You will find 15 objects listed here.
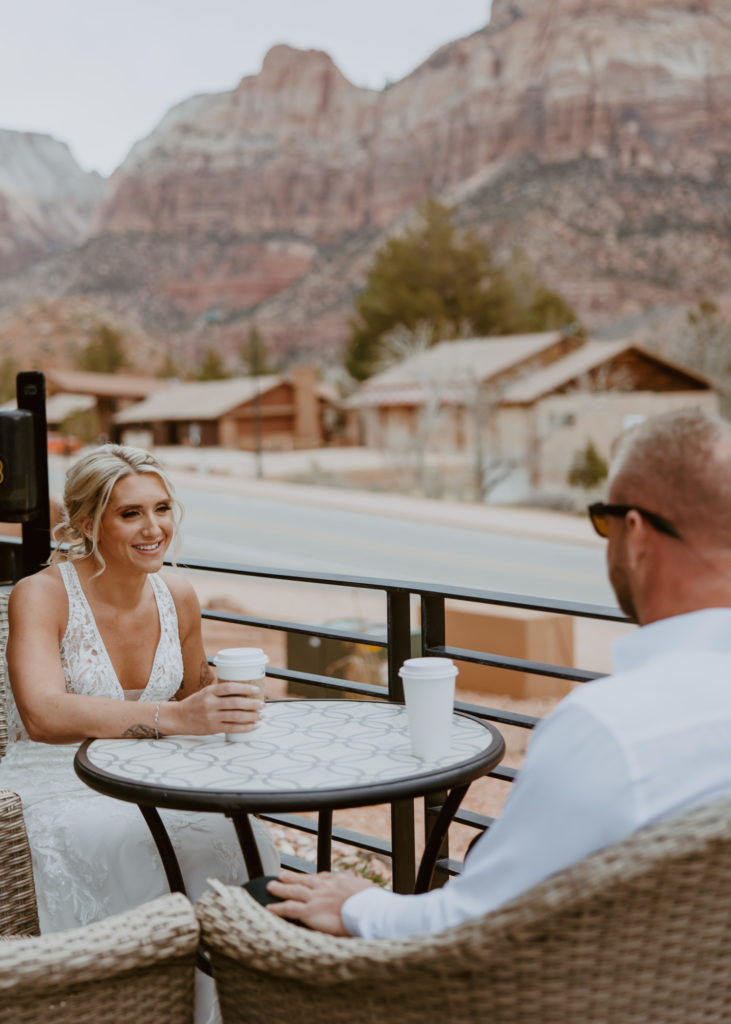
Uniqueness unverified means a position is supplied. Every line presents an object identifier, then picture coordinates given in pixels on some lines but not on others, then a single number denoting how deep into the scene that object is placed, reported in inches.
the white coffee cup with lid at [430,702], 67.3
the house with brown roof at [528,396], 1283.2
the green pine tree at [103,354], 3240.7
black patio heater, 117.0
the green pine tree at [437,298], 2273.6
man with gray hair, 38.9
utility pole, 1483.8
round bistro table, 62.7
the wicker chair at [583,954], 37.6
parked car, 1839.6
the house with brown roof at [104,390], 2401.6
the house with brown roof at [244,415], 2054.0
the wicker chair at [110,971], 45.2
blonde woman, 78.0
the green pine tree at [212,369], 3009.4
